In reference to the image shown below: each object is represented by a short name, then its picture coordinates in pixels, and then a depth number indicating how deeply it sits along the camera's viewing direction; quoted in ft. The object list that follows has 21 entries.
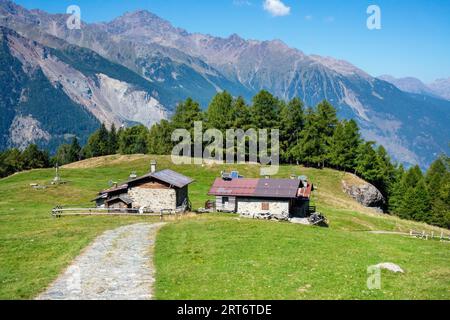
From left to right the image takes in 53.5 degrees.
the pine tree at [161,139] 428.97
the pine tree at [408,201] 328.29
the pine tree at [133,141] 505.66
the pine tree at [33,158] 481.05
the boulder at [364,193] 315.58
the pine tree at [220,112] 382.83
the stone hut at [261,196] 201.46
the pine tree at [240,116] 376.89
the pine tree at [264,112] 376.48
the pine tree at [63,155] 565.29
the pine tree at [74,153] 559.79
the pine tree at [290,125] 376.27
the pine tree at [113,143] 525.75
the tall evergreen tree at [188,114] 390.01
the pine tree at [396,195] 344.82
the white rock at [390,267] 92.22
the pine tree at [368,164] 335.67
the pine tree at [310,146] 355.36
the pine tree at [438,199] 309.14
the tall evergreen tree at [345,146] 343.46
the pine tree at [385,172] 350.07
